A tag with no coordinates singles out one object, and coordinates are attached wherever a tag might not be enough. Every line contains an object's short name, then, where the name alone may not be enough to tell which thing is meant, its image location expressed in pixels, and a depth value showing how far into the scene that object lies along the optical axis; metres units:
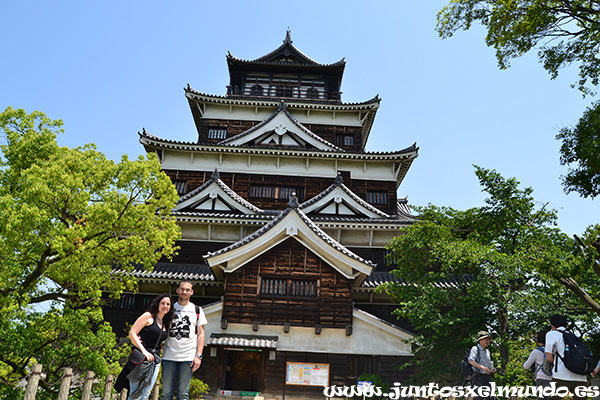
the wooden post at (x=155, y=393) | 7.72
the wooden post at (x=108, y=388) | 6.23
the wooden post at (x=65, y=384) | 5.32
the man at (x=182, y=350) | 5.31
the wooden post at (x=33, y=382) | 4.99
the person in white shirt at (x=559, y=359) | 6.31
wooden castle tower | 14.89
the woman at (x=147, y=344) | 4.97
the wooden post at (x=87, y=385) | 5.65
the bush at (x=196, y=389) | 12.24
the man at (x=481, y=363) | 7.33
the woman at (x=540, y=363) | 6.72
